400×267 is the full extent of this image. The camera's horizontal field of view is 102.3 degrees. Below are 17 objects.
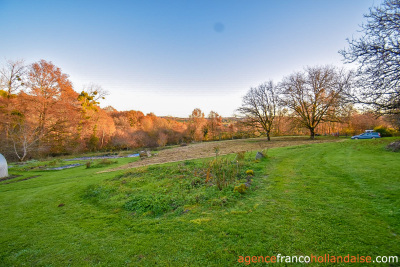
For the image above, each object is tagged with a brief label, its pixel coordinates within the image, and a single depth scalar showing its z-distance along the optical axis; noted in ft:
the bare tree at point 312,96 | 73.56
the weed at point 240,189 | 17.46
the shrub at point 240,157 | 33.91
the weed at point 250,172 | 24.04
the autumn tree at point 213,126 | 163.83
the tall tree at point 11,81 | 74.52
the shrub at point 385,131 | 68.83
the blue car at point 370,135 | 66.12
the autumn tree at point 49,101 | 75.83
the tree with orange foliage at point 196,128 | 154.20
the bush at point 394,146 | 30.70
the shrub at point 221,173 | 20.02
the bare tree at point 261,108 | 88.58
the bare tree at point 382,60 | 25.94
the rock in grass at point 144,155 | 64.76
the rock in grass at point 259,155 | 33.81
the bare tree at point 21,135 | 67.23
